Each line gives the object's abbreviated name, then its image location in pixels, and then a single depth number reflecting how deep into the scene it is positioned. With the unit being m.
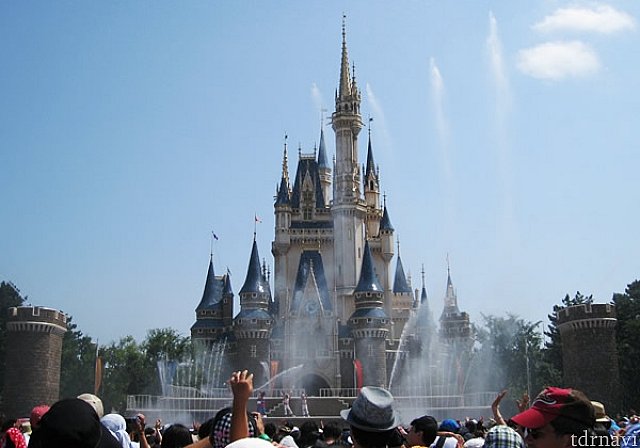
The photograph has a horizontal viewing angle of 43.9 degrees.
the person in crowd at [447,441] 7.80
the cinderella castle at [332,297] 65.69
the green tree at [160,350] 72.06
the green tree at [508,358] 69.50
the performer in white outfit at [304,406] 56.66
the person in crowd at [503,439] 5.63
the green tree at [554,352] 67.19
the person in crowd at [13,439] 7.62
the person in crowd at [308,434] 9.58
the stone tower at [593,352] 50.91
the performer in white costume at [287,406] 55.68
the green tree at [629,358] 55.91
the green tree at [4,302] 66.25
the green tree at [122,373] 73.75
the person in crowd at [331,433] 8.10
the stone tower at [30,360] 53.47
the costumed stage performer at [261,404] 55.03
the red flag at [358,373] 64.19
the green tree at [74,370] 75.62
